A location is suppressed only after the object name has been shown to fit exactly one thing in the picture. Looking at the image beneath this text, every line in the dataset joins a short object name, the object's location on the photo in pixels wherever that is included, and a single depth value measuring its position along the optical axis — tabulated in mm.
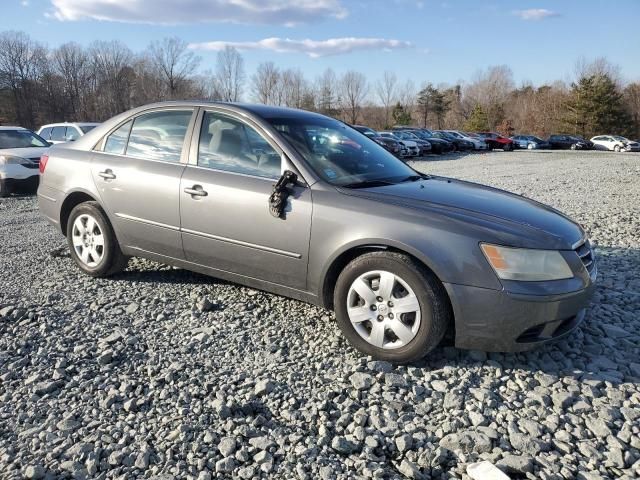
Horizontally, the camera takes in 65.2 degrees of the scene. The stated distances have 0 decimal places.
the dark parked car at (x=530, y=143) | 43938
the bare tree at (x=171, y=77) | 71100
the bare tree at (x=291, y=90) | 84438
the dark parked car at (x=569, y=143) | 45156
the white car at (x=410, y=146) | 27153
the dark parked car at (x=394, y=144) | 25453
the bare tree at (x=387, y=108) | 87250
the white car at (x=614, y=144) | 42162
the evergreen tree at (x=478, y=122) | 71188
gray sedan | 2969
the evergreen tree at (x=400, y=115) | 80938
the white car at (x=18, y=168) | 10641
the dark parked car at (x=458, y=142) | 36438
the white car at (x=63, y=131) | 13477
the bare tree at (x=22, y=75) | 64375
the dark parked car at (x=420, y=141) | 29875
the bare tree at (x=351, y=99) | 87938
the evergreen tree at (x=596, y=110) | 57250
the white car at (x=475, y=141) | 38141
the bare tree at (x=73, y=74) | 71062
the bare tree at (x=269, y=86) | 85500
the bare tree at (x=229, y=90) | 79500
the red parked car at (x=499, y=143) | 41238
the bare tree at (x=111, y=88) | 72000
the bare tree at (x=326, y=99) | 81631
